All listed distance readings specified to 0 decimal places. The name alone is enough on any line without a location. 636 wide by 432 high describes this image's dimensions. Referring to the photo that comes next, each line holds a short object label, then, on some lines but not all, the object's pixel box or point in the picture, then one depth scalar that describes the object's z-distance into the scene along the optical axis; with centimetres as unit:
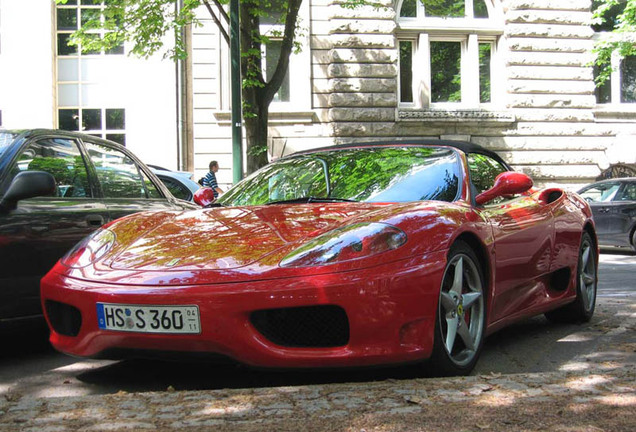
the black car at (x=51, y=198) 448
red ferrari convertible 340
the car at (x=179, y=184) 1102
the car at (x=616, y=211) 1528
